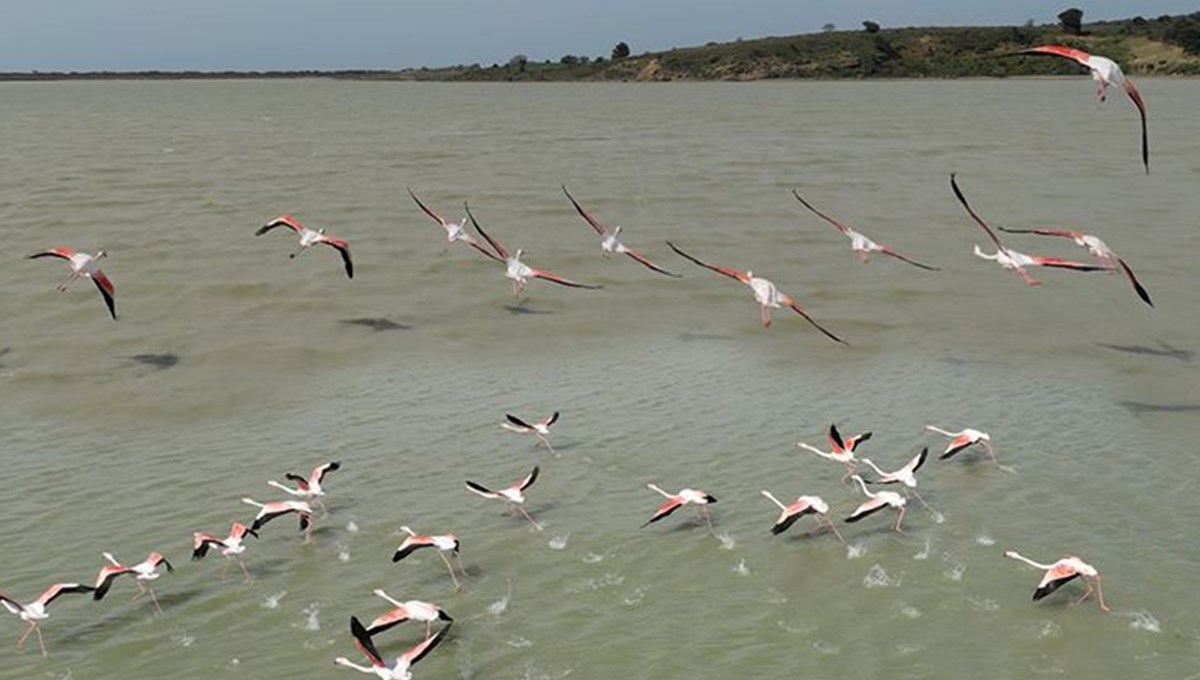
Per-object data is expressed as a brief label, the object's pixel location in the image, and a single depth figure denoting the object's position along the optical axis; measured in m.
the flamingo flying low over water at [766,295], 17.12
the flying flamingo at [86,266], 17.33
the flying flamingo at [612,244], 20.88
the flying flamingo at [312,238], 18.72
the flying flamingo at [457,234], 21.78
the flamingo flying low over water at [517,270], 20.13
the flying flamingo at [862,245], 20.52
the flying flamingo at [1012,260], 17.75
